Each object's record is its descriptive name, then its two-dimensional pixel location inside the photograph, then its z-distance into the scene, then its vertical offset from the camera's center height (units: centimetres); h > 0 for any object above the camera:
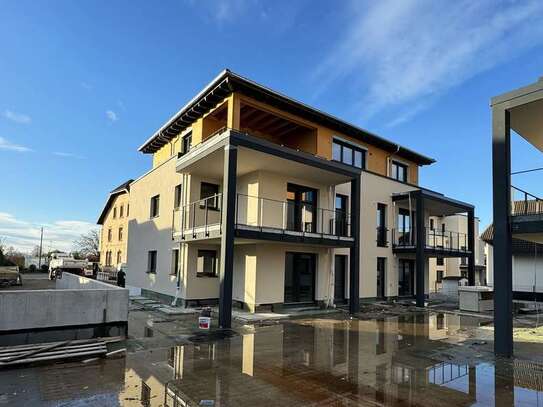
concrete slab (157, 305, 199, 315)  1366 -239
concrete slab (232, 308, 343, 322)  1271 -237
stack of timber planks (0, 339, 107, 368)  698 -215
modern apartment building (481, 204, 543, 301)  2256 -101
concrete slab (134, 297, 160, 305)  1678 -255
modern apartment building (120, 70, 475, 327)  1362 +159
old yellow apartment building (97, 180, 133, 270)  3741 +154
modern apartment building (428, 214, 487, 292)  2658 -84
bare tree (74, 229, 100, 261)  6184 -38
